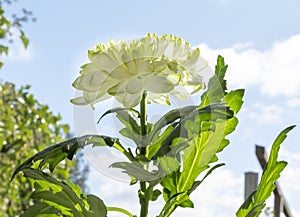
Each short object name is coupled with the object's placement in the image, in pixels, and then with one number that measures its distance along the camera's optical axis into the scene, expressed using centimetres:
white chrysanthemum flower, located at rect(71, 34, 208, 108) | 76
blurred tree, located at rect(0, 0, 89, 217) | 339
